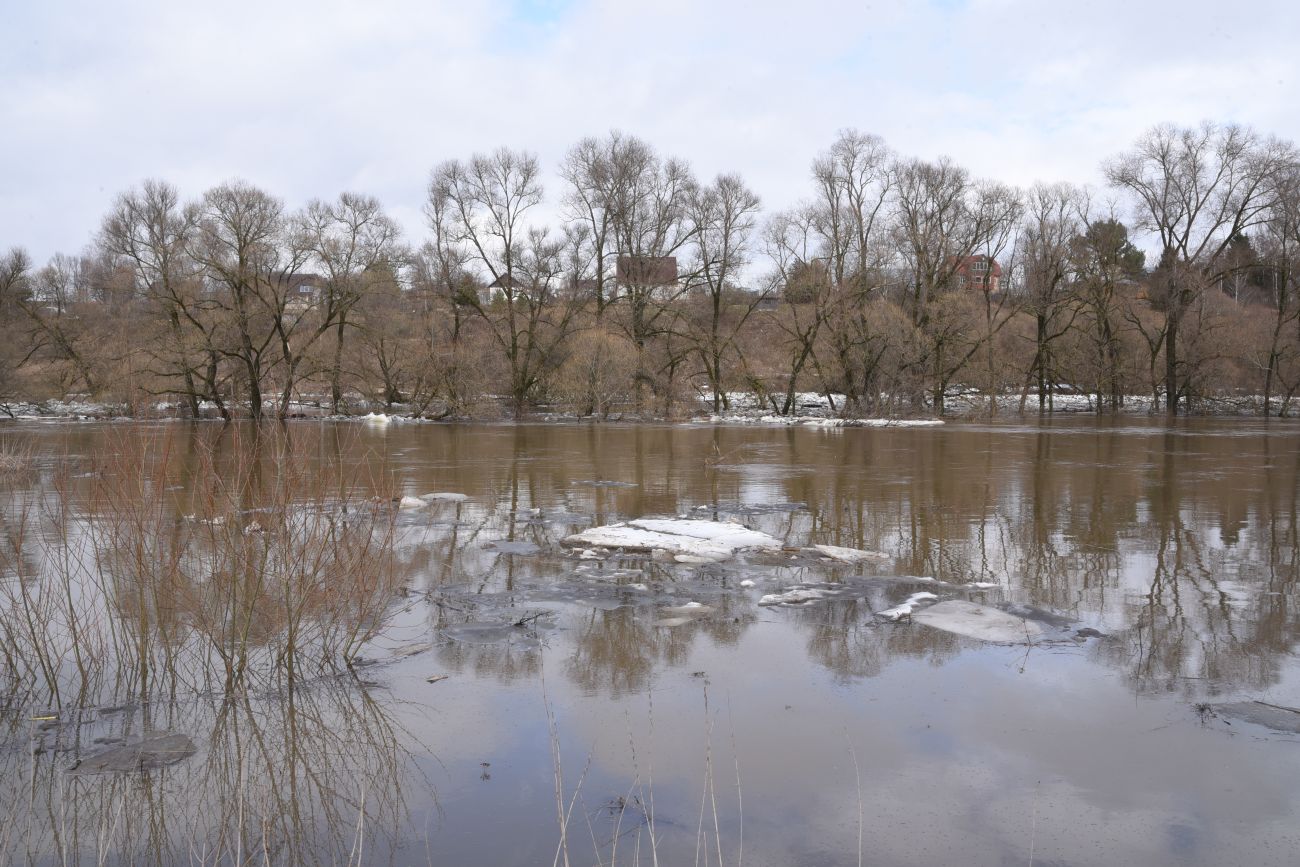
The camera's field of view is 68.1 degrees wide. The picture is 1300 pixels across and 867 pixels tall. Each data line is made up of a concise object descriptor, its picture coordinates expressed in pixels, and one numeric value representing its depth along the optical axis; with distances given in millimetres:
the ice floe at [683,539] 10398
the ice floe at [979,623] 7352
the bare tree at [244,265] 38500
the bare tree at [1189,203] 42375
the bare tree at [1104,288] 45841
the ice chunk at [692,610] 7980
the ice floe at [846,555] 10108
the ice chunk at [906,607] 7806
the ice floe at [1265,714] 5555
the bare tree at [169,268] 38344
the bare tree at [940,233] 43500
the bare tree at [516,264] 43188
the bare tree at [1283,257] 40938
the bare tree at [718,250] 45312
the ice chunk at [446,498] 14891
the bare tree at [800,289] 43188
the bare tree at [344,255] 41750
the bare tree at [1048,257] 44750
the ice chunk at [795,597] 8320
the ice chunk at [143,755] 5043
